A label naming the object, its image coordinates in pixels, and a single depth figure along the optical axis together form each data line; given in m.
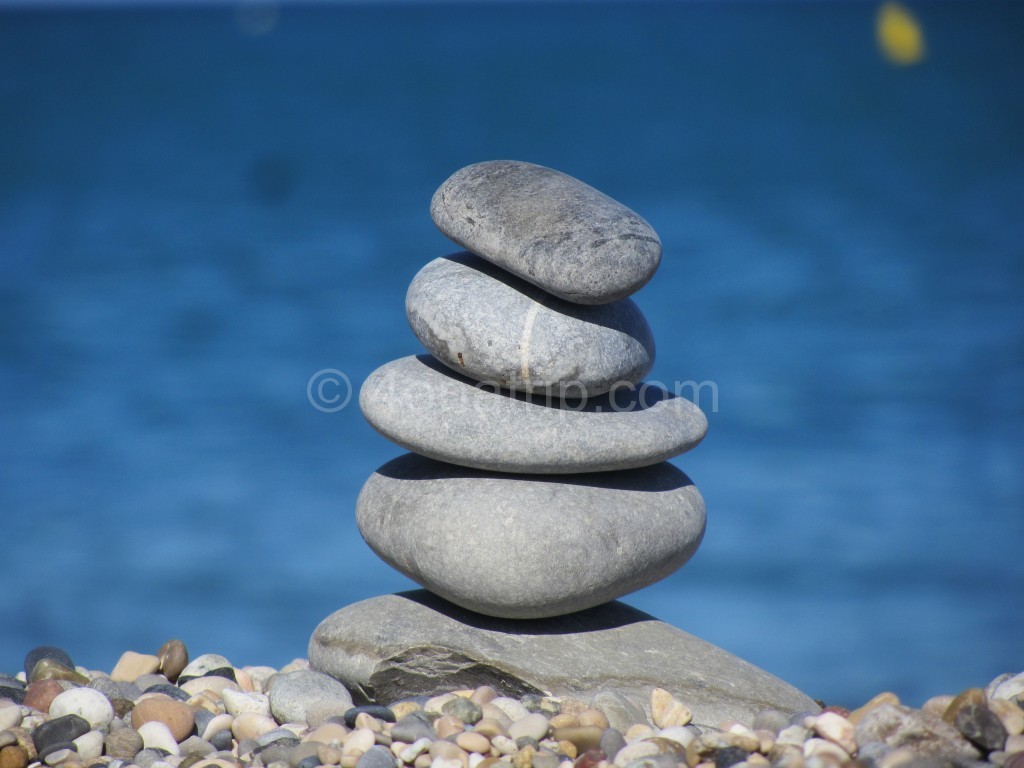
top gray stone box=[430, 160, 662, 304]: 7.63
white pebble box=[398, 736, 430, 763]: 6.43
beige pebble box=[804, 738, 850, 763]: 5.84
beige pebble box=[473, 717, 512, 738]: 6.74
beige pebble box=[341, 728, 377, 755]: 6.45
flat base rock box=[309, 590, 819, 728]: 7.85
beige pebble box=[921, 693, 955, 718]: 6.59
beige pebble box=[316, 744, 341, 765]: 6.47
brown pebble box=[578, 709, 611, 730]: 6.89
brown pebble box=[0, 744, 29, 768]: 6.76
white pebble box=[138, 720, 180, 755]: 7.18
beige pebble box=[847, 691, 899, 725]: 6.46
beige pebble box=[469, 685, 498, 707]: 7.57
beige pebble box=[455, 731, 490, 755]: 6.49
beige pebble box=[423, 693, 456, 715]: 7.38
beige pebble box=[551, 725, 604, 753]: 6.65
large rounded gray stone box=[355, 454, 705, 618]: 7.84
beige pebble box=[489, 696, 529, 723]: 7.36
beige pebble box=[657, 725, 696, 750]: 6.52
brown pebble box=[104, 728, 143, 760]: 7.06
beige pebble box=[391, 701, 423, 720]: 7.48
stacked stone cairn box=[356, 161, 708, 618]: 7.80
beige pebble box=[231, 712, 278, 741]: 7.41
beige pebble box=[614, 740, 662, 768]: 6.20
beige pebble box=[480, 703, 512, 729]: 7.10
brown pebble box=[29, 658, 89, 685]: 8.40
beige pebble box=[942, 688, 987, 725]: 6.10
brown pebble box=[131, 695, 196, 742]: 7.39
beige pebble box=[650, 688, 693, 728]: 7.40
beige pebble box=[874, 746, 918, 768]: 5.60
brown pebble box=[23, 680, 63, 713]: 7.71
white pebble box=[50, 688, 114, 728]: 7.39
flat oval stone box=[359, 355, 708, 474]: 7.88
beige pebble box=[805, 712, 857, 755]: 6.06
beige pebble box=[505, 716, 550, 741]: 6.75
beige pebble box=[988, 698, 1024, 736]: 6.13
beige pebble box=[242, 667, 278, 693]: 8.84
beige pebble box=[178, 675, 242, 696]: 8.45
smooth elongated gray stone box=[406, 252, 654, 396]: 7.82
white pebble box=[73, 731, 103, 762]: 6.99
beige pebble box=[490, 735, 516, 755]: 6.56
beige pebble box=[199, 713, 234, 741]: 7.45
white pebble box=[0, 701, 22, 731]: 7.21
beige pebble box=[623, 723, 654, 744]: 6.77
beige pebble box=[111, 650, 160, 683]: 8.97
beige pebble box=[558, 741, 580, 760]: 6.59
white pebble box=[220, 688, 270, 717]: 7.94
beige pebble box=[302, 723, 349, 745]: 6.77
